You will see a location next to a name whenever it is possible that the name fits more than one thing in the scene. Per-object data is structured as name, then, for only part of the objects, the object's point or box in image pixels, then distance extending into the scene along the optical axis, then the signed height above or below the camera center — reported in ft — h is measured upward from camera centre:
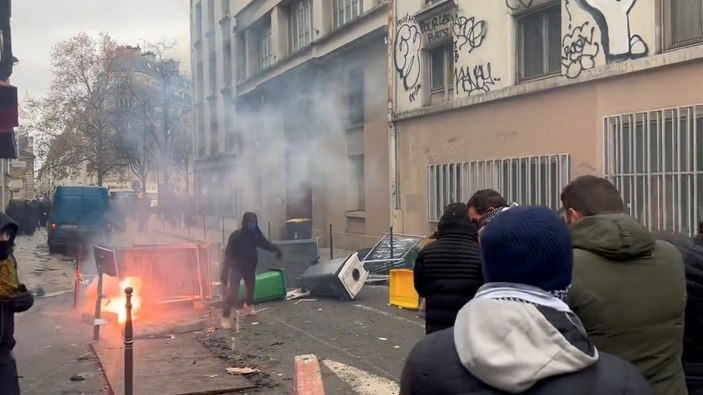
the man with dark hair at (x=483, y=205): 13.74 -0.40
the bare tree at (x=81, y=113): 101.60 +14.62
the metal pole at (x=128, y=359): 17.44 -4.24
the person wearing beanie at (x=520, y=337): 4.48 -1.04
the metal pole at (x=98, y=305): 26.21 -4.44
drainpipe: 51.67 +4.89
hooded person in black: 29.07 -2.89
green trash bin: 33.60 -4.78
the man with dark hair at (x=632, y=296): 7.27 -1.23
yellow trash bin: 31.50 -4.85
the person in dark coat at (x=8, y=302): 12.28 -1.94
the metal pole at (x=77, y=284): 33.05 -4.34
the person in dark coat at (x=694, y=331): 8.29 -1.85
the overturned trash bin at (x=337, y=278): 33.96 -4.52
